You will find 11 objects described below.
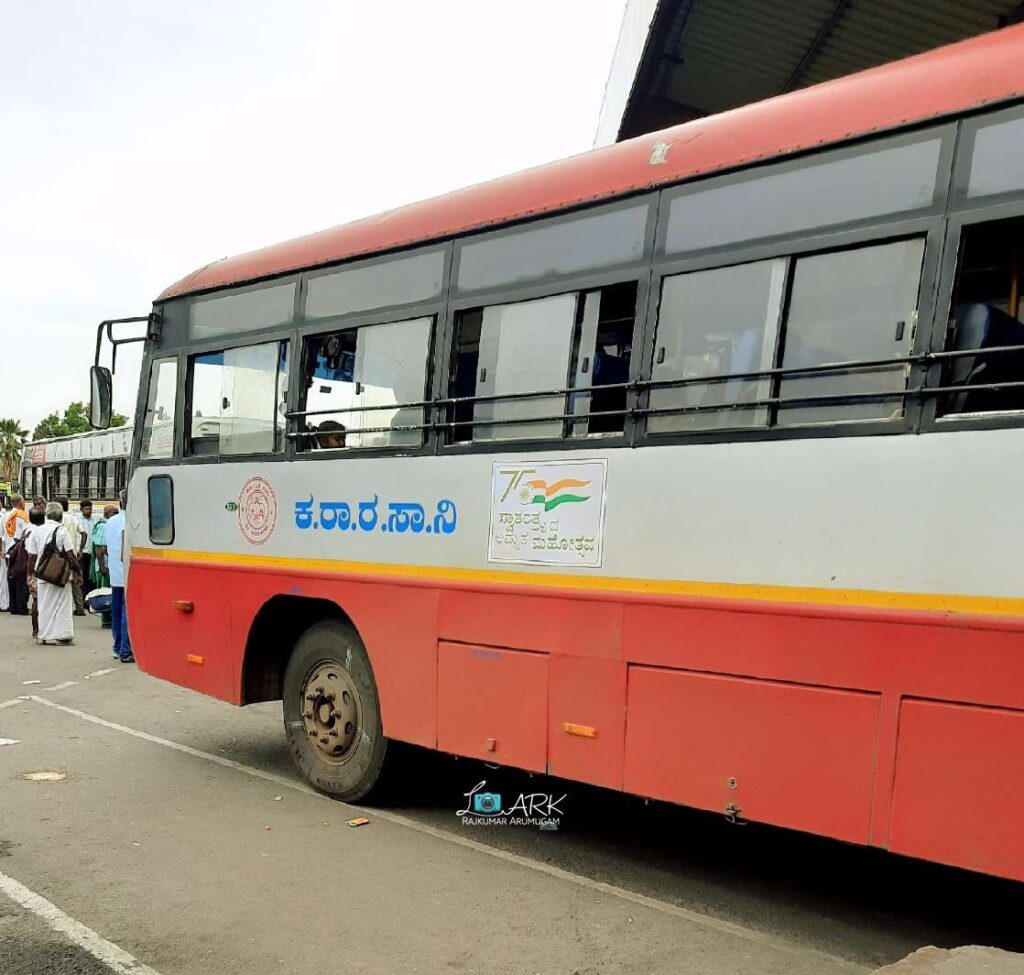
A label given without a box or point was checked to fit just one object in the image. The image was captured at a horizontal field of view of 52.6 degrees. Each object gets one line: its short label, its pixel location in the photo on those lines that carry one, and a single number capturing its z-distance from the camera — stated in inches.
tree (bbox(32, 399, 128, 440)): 2926.9
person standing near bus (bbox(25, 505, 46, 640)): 540.7
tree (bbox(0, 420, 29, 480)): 3624.5
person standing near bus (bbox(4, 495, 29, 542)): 704.4
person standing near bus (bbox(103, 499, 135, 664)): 463.8
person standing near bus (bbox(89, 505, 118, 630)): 592.3
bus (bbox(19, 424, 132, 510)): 1011.9
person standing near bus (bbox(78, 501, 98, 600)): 679.7
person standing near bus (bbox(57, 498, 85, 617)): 688.0
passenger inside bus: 241.0
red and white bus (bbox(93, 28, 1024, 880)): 145.9
